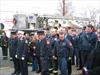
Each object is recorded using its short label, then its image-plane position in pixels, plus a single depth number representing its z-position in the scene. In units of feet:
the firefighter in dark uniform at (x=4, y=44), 42.43
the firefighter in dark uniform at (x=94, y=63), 14.13
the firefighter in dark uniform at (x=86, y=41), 26.41
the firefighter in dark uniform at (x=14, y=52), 30.46
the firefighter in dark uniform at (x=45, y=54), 25.33
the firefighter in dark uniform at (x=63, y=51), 24.53
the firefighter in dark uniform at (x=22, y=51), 27.37
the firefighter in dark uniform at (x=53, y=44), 26.95
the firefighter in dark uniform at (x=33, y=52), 32.22
